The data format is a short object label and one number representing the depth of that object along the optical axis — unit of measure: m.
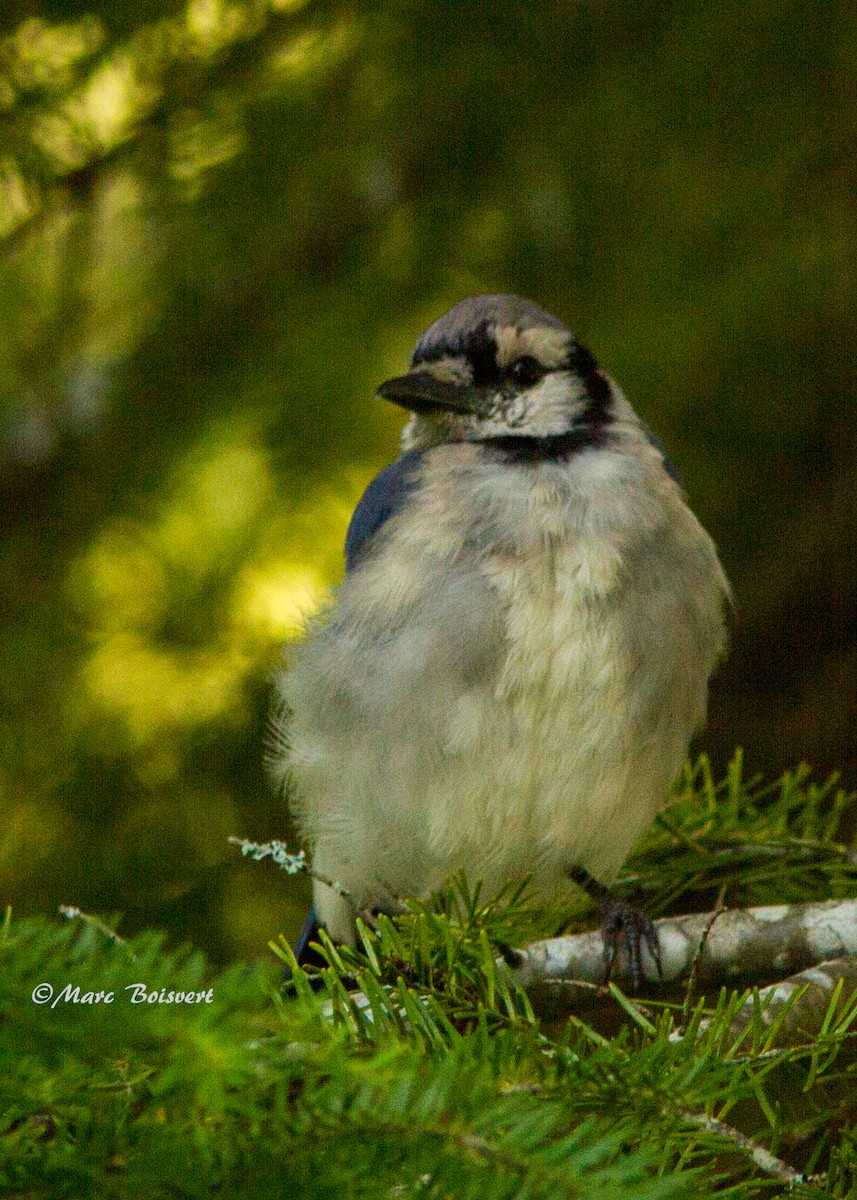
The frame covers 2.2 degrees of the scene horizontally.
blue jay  5.06
